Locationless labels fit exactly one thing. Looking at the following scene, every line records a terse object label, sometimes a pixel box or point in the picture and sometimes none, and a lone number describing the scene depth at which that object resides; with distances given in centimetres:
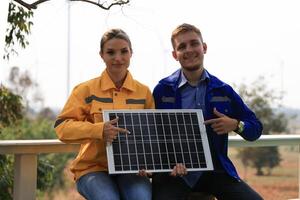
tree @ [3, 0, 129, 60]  429
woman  266
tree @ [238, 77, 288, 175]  1744
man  288
